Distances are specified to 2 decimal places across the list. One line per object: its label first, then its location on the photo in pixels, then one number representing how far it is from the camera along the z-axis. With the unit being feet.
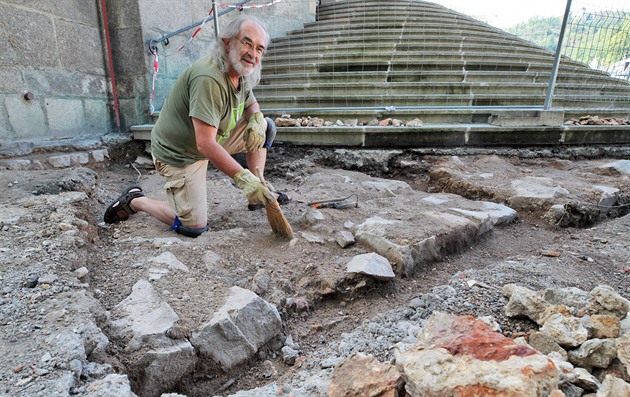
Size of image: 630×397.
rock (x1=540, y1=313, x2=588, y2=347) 3.63
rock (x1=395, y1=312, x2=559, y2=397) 2.70
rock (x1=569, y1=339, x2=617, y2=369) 3.42
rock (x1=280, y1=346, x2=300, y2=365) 4.78
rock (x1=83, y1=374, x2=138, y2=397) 3.36
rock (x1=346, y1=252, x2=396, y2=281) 5.96
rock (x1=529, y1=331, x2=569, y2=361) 3.65
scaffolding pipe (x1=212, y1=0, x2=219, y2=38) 13.99
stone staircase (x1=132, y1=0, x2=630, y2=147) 13.98
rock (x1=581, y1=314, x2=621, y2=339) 3.73
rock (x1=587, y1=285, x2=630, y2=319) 4.18
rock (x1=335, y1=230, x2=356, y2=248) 7.20
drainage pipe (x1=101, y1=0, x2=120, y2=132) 14.55
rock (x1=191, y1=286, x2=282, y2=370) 4.51
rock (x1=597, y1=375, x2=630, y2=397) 2.67
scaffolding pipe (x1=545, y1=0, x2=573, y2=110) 13.64
